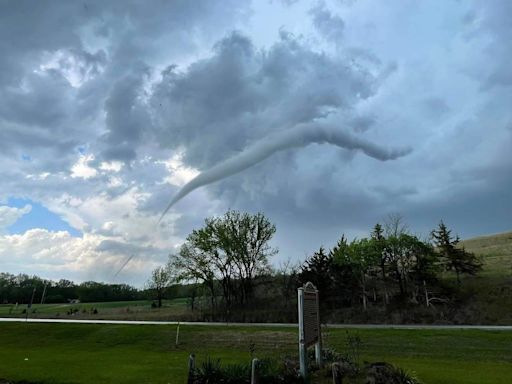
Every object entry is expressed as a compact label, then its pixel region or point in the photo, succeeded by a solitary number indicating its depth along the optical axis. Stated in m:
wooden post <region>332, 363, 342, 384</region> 10.98
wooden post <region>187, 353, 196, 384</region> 13.16
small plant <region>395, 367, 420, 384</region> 12.21
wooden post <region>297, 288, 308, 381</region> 12.71
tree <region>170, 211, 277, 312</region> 64.19
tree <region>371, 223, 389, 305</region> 54.79
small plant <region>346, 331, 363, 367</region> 24.40
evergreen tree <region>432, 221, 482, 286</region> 54.12
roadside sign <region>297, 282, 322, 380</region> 12.87
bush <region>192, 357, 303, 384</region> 12.39
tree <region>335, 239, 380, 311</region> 54.88
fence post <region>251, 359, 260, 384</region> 11.37
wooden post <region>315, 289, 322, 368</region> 14.93
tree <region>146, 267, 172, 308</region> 96.81
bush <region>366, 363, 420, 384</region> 12.03
